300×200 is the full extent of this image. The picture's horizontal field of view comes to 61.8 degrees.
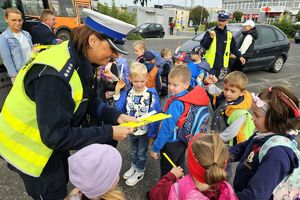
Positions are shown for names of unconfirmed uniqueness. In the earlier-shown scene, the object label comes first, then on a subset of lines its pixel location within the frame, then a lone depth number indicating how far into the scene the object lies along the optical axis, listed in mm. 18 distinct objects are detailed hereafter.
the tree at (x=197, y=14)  70938
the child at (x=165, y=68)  4902
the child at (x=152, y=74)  4395
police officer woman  1354
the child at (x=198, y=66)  4086
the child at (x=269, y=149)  1406
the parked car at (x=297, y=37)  23088
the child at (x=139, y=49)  4596
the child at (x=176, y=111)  2367
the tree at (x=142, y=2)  47656
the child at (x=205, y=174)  1327
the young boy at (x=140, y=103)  2785
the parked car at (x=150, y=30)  22402
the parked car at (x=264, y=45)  7598
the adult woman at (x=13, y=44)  3904
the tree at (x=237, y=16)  54247
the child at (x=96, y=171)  1276
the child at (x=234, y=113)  2633
